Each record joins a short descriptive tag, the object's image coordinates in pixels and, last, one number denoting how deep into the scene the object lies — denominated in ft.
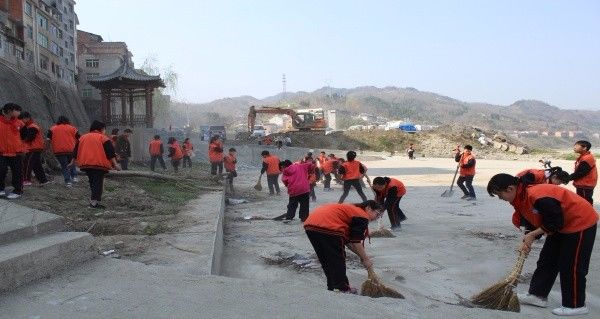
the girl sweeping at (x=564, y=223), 13.19
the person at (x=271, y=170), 46.55
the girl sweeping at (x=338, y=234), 13.94
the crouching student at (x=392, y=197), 27.25
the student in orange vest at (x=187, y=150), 67.62
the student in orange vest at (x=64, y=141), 29.07
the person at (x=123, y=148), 46.55
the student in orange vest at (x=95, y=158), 23.32
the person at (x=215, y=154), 53.83
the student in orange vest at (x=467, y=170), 40.40
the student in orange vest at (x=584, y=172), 25.59
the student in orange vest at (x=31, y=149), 25.82
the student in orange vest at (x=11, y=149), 22.52
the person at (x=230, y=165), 48.49
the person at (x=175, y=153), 57.11
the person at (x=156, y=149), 56.65
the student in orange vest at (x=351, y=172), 35.86
